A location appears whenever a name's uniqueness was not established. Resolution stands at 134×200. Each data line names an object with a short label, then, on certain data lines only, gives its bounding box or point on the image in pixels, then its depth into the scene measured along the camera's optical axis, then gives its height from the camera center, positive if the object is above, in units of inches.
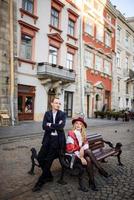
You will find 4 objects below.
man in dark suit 125.9 -28.3
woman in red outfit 126.0 -32.1
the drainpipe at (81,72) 578.7 +118.5
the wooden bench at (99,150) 142.1 -44.9
